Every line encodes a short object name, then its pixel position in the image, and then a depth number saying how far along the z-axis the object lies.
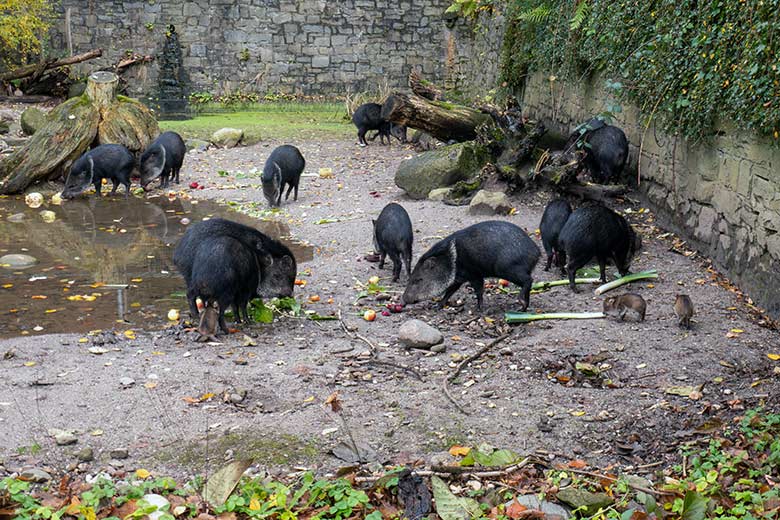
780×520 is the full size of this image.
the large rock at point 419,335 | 5.48
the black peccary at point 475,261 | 6.01
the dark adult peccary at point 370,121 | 14.83
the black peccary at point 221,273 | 5.60
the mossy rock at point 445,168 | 10.05
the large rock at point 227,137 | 14.67
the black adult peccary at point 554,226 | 6.94
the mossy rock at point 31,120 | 15.24
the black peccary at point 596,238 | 6.32
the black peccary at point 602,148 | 8.87
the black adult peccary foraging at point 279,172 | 10.35
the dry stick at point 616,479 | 3.47
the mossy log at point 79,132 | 11.45
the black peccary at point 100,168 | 11.04
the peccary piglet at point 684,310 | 5.52
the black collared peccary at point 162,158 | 11.53
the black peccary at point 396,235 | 7.06
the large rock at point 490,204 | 8.89
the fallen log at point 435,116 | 10.93
